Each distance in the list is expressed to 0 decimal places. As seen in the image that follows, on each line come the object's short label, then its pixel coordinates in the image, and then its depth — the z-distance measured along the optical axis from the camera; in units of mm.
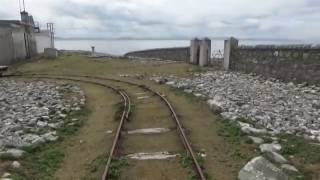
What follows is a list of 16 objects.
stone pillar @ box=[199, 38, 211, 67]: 19469
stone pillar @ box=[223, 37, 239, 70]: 16951
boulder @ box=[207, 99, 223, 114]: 8360
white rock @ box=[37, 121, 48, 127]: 7471
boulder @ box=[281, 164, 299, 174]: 4925
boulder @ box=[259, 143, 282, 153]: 5634
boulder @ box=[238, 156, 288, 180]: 4666
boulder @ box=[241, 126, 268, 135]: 6546
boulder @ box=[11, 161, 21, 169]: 5214
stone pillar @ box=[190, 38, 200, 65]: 20541
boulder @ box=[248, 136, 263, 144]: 6052
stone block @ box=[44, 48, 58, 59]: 24715
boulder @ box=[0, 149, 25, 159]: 5573
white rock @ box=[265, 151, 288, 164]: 5225
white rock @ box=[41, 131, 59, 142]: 6555
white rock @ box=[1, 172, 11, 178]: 4854
